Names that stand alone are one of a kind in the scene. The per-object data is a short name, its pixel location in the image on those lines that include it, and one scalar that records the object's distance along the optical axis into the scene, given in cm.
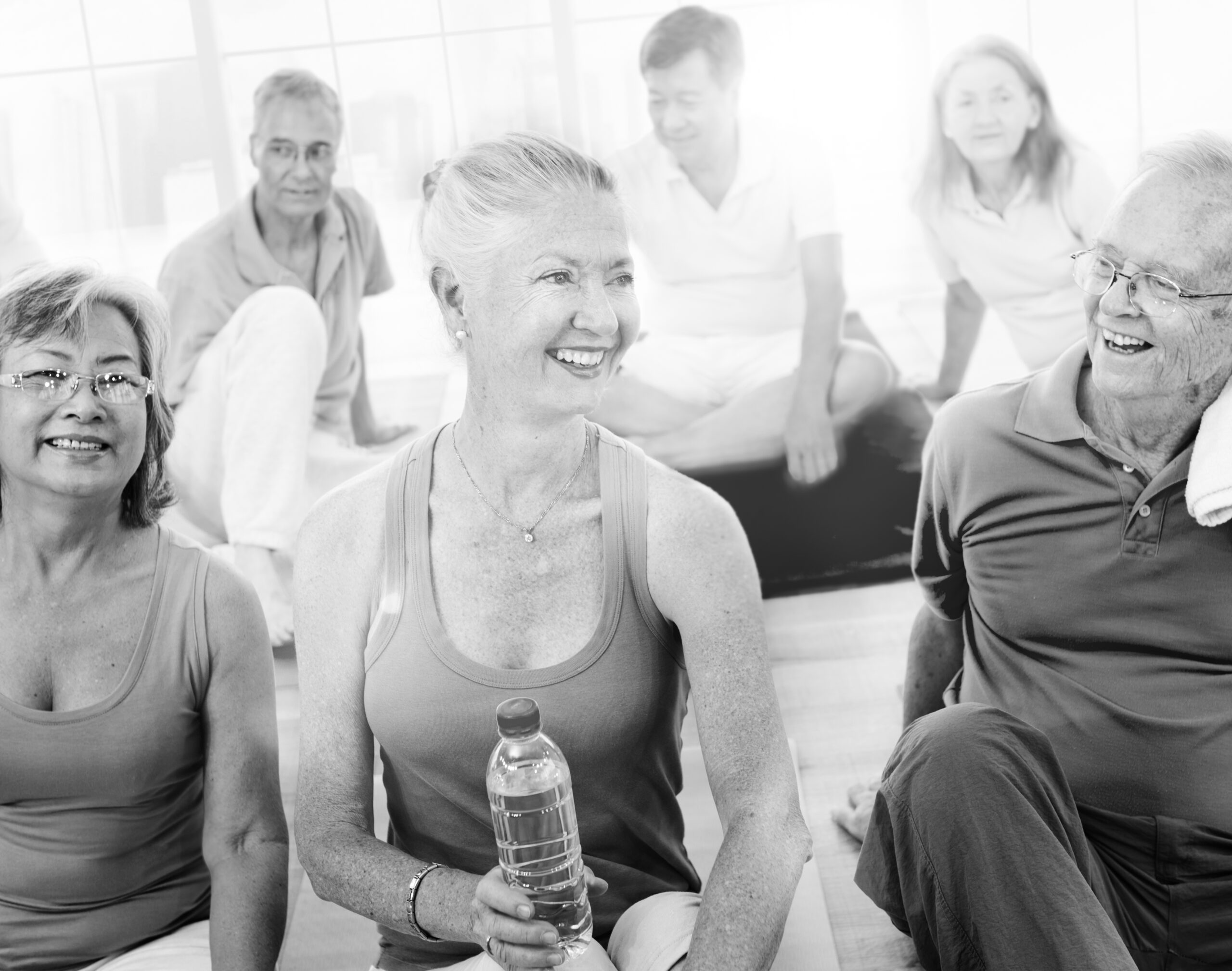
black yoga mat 332
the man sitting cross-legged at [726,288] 313
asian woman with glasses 158
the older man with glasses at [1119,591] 154
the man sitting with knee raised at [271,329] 308
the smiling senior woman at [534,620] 146
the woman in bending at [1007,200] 313
